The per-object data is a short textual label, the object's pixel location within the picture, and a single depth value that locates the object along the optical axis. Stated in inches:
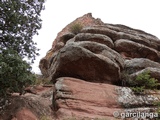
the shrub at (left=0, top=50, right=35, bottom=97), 266.3
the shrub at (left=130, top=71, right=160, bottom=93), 364.9
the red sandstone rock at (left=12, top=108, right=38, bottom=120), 267.2
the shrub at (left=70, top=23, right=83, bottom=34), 647.8
